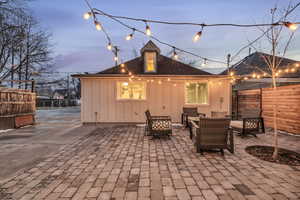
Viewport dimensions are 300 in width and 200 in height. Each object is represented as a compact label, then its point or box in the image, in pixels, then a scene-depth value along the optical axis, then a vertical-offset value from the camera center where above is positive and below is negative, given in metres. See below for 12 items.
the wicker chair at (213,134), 3.54 -0.85
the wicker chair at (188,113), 7.12 -0.62
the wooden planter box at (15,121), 6.64 -1.01
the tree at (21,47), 8.02 +4.24
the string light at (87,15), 3.27 +2.05
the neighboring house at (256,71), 7.17 +2.11
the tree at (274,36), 3.34 +1.64
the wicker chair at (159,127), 5.08 -0.96
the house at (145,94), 7.70 +0.40
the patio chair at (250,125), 5.16 -0.93
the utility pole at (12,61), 10.32 +3.20
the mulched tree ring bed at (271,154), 3.21 -1.38
